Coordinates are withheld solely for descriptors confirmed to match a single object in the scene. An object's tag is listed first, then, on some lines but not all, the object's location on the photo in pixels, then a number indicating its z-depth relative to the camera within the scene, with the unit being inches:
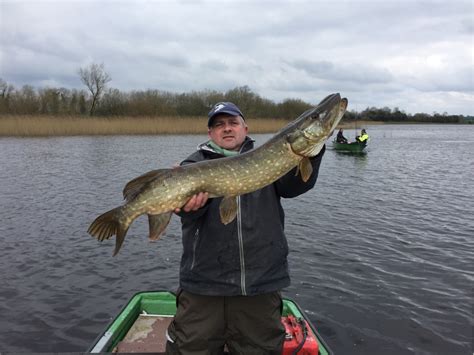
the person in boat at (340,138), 969.5
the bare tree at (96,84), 1848.4
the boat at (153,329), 122.0
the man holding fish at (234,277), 95.8
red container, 120.4
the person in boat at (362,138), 906.1
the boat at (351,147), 900.4
